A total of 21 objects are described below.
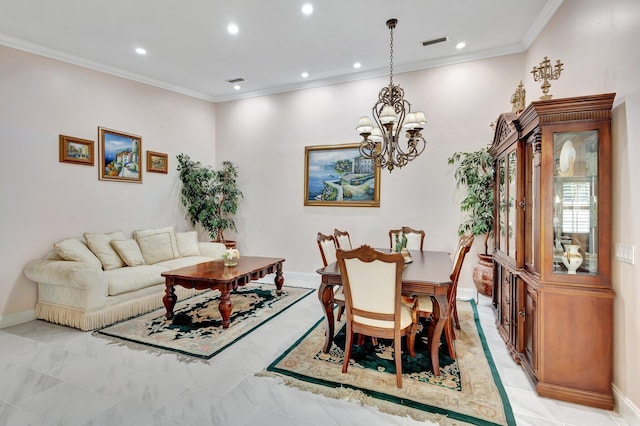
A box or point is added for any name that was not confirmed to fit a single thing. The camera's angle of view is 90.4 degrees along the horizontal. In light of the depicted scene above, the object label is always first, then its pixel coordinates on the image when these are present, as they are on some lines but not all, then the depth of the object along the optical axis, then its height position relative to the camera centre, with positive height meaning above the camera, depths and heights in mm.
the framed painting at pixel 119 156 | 4531 +805
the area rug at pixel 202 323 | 3020 -1262
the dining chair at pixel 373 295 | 2240 -640
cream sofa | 3367 -779
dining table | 2434 -624
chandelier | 3107 +829
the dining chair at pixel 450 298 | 2680 -804
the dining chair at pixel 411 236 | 4512 -389
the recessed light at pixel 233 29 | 3627 +2103
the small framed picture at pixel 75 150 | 4074 +785
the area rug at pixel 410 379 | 2051 -1294
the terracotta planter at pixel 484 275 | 4047 -859
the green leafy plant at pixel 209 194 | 5609 +273
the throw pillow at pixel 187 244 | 5102 -562
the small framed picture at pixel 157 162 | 5176 +790
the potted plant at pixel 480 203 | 4078 +74
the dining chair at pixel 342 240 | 3916 -394
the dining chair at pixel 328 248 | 3557 -453
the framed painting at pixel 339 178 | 5066 +519
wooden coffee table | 3381 -765
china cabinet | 2135 -310
